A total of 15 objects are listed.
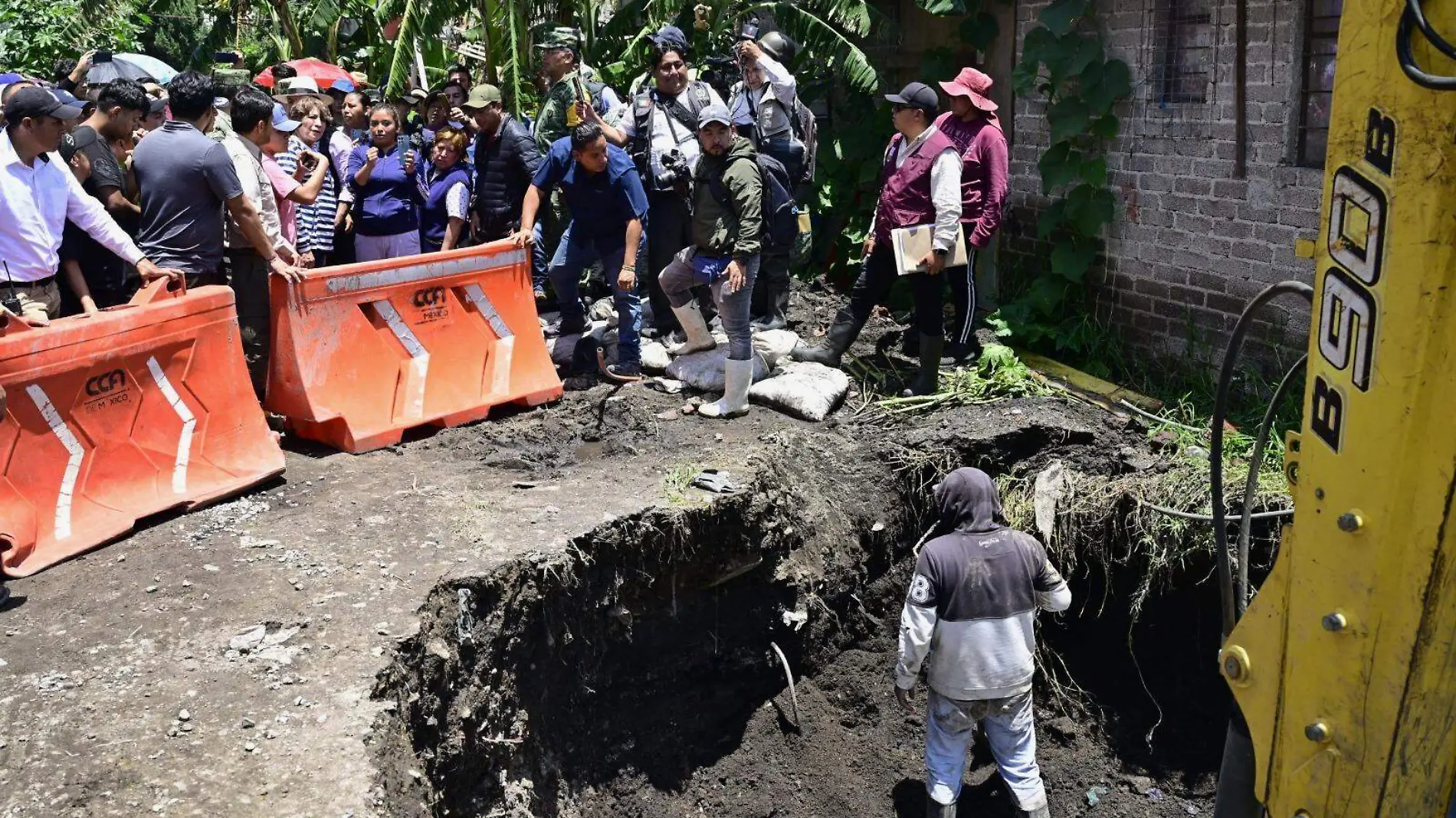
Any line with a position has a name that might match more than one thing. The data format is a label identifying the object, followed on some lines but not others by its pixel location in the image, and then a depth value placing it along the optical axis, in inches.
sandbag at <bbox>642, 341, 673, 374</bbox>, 353.7
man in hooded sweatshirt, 240.8
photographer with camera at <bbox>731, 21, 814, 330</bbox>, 354.3
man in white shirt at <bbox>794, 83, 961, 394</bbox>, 320.8
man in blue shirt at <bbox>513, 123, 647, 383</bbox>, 321.7
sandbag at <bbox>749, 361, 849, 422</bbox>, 330.6
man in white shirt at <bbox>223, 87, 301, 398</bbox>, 287.1
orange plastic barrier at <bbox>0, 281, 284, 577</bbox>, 226.7
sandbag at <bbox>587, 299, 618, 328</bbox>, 385.7
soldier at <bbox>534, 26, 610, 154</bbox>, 361.2
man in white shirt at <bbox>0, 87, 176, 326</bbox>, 240.1
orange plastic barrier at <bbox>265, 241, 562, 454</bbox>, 284.5
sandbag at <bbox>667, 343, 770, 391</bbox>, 340.8
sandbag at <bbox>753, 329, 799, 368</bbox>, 350.6
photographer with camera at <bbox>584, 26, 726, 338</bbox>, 344.5
